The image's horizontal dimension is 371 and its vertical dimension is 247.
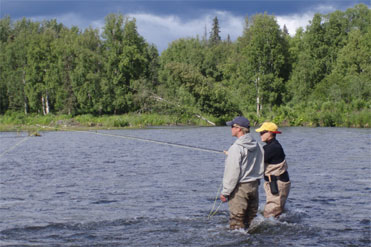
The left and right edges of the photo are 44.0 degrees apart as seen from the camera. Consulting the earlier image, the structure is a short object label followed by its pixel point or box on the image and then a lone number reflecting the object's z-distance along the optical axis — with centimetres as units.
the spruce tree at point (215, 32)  11968
